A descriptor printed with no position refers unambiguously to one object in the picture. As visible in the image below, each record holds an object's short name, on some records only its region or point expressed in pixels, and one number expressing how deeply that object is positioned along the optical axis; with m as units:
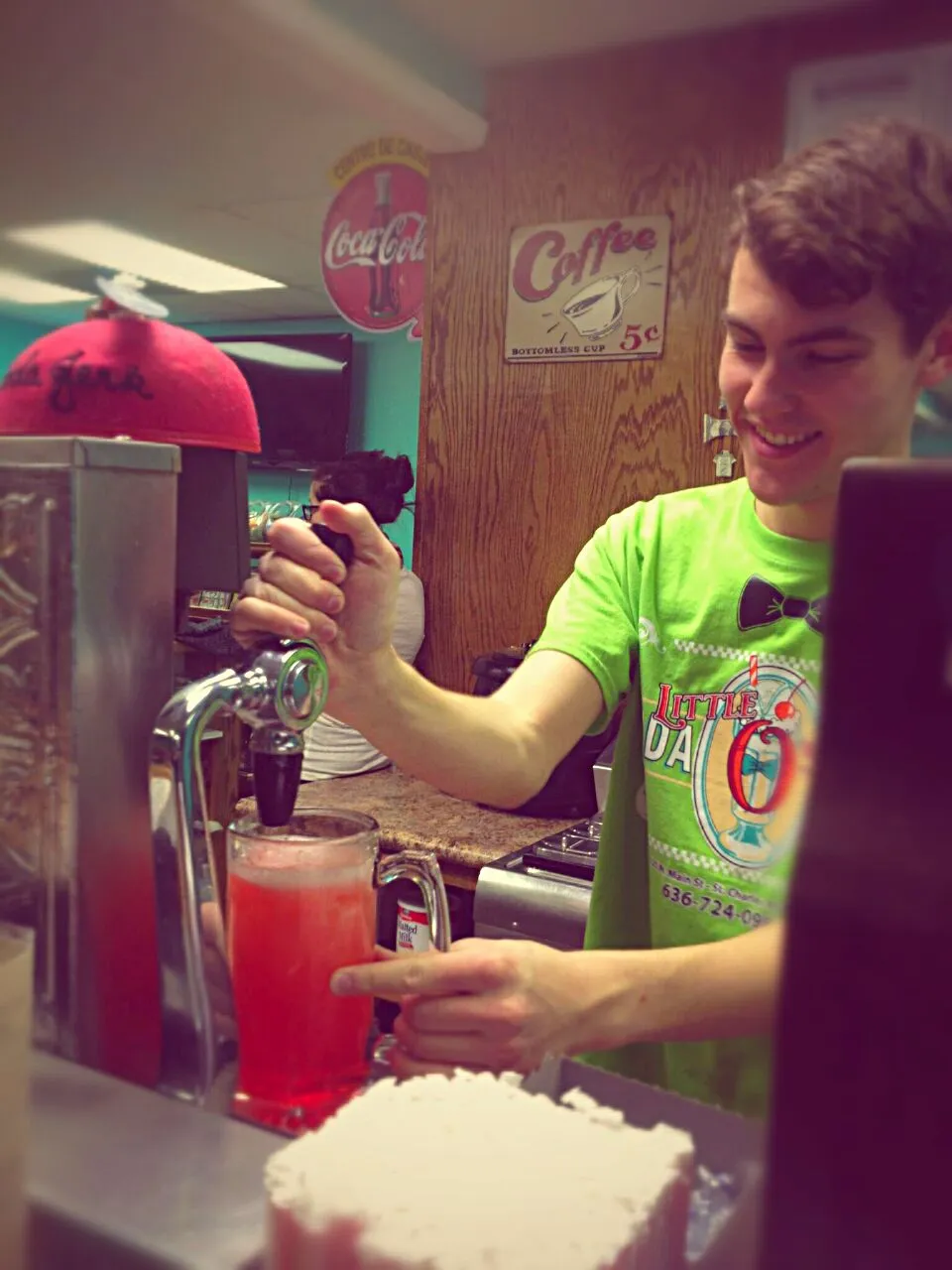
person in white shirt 1.62
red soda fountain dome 0.60
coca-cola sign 1.29
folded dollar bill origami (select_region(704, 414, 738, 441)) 1.76
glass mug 0.58
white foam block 0.37
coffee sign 1.39
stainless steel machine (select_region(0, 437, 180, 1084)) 0.54
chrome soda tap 0.55
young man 0.63
